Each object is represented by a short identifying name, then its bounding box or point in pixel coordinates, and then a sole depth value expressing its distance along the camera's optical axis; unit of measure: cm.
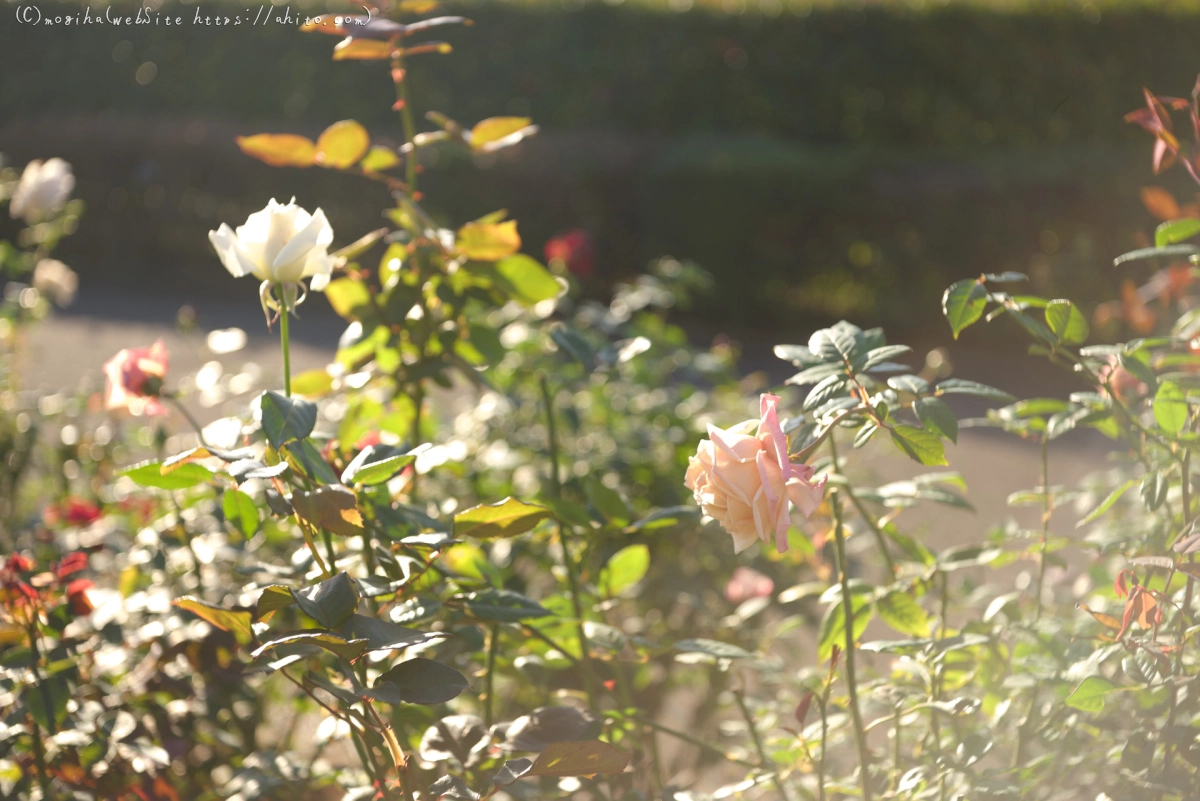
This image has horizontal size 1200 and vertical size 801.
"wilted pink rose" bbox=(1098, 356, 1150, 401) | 147
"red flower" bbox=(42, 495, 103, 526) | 160
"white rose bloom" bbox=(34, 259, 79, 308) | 234
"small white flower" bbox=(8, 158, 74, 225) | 214
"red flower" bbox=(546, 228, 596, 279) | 252
